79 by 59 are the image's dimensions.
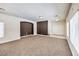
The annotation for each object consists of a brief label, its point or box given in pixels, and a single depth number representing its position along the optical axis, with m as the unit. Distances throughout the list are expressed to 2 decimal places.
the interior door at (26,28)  4.55
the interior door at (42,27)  5.86
